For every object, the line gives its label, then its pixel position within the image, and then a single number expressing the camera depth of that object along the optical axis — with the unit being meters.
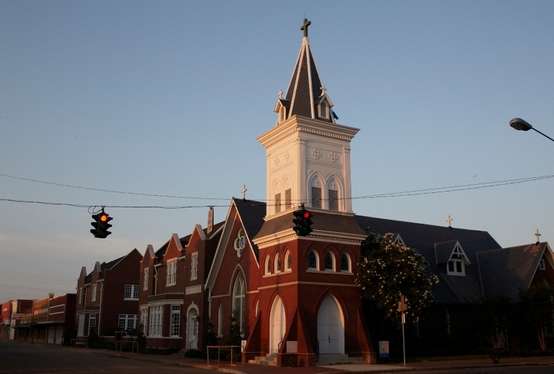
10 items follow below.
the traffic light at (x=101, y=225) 25.45
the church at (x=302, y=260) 36.91
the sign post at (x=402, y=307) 33.98
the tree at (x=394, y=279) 37.31
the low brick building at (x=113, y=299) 74.94
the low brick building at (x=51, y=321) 92.50
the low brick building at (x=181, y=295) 50.16
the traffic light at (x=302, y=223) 25.78
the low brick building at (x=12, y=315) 142.27
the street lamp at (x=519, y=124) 19.16
